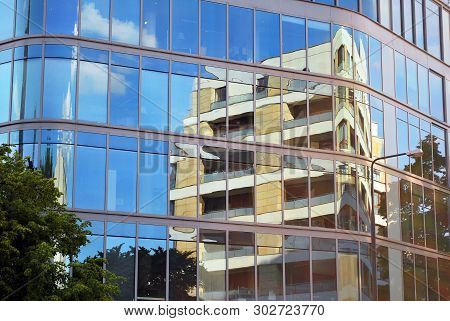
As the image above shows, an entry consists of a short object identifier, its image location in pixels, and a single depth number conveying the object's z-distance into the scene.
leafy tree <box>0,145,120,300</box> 23.12
